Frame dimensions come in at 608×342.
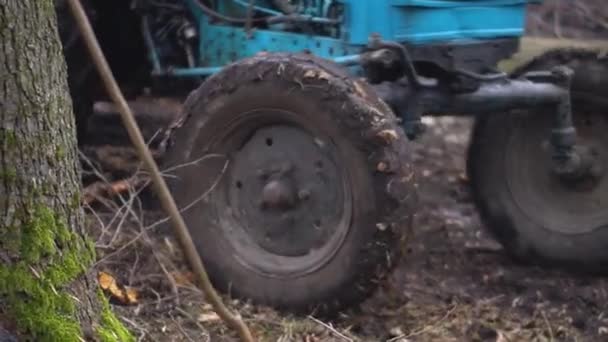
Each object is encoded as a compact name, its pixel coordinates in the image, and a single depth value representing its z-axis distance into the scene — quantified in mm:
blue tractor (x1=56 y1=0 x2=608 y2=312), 4840
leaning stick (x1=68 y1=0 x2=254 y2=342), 3246
